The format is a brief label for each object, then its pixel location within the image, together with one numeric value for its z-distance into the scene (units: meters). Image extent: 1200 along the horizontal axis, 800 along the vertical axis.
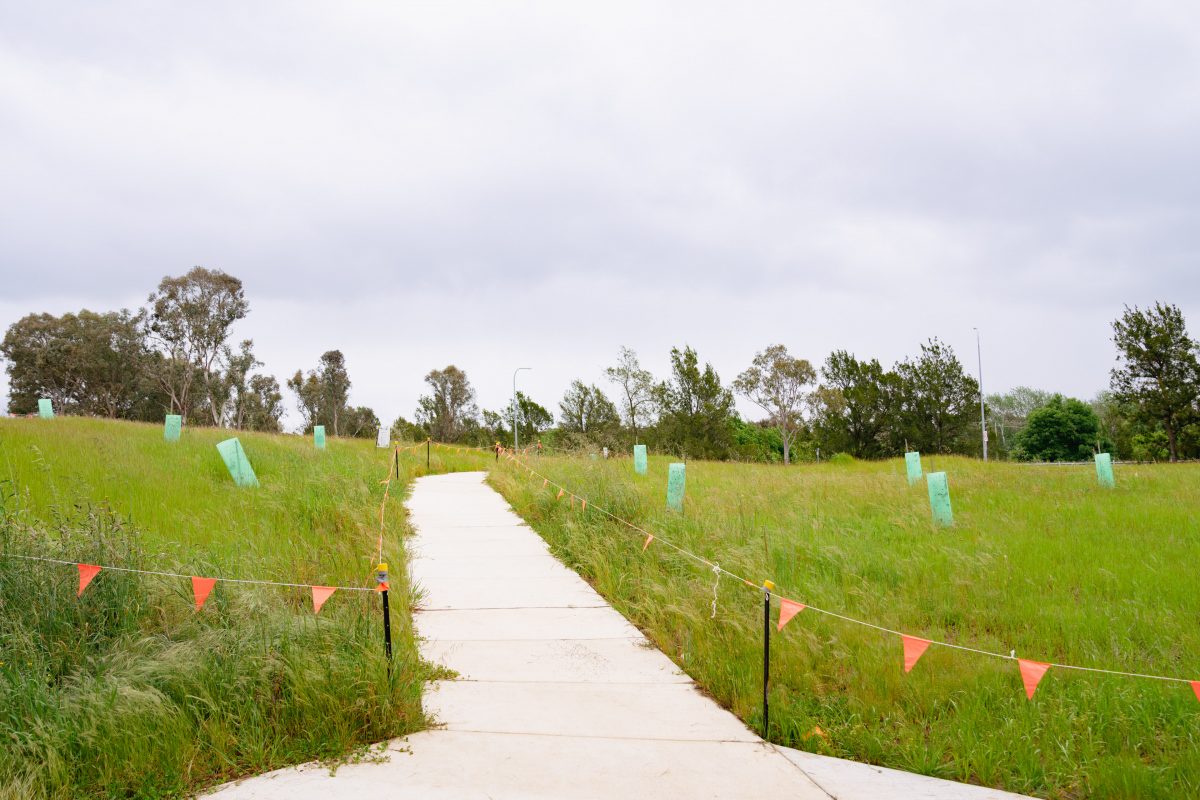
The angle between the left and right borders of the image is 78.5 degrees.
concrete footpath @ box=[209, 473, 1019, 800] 4.09
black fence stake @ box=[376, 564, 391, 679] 5.05
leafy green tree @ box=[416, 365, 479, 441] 64.69
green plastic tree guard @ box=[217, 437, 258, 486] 13.06
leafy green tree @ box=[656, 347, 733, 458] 46.72
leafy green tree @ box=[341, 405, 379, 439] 74.21
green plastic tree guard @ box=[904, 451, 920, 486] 16.38
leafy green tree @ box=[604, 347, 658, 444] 50.47
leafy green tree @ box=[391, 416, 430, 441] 59.75
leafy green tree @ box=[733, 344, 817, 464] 52.94
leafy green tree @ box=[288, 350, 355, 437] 72.75
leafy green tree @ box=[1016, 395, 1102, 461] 55.66
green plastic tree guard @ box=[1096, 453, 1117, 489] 14.77
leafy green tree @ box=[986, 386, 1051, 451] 93.28
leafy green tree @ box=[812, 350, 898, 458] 45.94
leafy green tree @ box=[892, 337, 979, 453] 44.81
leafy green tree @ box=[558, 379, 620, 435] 51.97
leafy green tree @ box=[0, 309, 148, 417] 55.12
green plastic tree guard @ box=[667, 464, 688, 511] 11.81
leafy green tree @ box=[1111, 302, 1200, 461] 36.47
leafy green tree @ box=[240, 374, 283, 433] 68.62
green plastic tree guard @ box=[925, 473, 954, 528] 10.73
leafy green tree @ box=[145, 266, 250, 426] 52.66
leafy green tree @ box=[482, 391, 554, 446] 62.06
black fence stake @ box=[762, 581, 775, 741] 4.95
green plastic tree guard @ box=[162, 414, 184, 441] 18.14
